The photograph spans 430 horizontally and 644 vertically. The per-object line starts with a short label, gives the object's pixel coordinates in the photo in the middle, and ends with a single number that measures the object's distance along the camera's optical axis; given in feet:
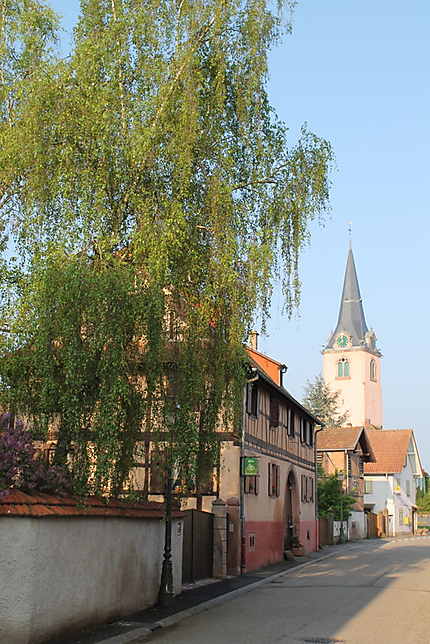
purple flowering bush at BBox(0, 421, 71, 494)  37.68
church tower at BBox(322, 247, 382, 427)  416.87
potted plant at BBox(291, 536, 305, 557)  111.14
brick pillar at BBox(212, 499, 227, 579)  76.07
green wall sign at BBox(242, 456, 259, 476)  78.89
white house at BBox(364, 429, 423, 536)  228.84
